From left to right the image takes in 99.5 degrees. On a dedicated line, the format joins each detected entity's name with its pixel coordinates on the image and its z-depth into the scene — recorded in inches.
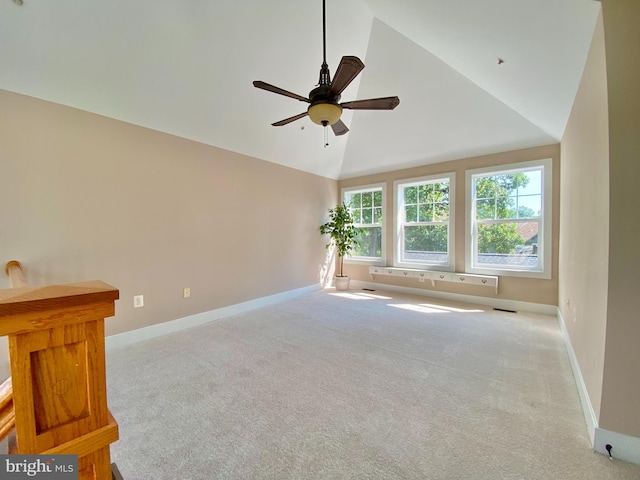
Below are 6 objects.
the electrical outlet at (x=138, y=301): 116.9
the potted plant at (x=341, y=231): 214.2
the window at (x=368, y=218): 216.8
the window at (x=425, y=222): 181.8
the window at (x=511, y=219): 148.7
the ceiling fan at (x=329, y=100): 77.4
